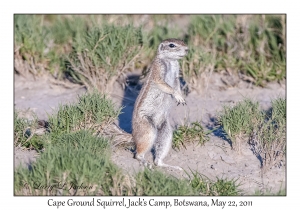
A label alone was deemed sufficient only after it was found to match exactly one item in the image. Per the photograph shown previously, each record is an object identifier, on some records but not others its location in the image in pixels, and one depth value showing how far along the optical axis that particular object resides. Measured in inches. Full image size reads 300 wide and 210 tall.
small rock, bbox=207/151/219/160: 596.3
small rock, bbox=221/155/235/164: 590.6
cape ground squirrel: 583.2
